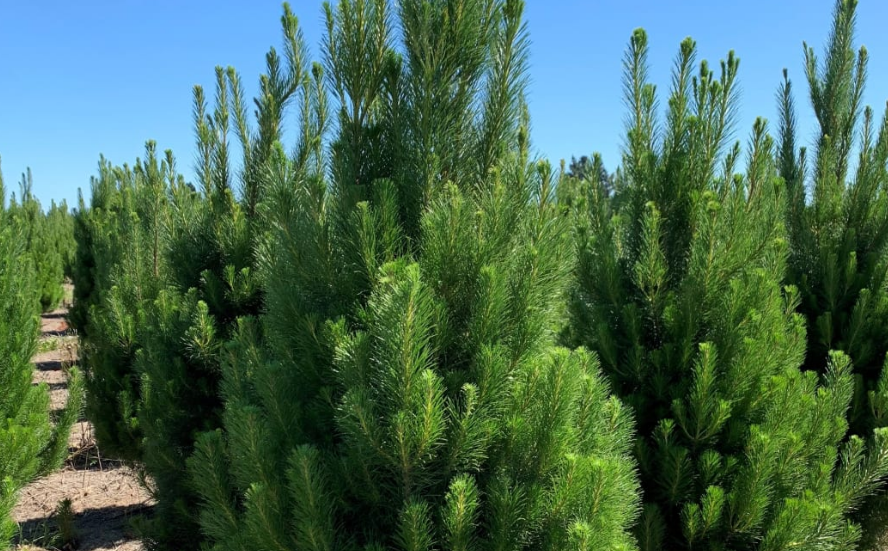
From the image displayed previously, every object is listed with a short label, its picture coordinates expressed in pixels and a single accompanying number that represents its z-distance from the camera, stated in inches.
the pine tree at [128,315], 212.2
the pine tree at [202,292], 170.7
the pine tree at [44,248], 585.0
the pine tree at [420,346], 82.0
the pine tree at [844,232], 168.9
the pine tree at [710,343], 120.6
